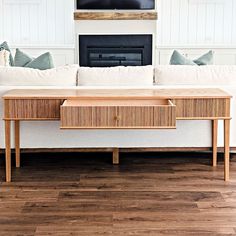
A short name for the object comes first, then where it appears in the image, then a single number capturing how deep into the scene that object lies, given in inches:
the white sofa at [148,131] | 147.9
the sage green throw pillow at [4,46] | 234.8
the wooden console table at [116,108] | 126.3
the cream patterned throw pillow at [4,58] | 196.7
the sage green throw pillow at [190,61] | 173.9
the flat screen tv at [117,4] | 289.3
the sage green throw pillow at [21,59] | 178.7
